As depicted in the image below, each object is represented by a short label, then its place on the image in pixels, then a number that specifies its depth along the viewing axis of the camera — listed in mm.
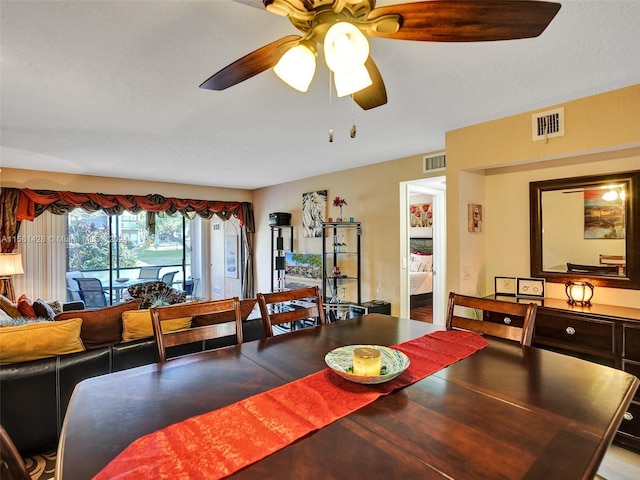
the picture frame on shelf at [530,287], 2762
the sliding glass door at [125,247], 5616
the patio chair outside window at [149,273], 6434
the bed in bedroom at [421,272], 6238
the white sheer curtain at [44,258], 4887
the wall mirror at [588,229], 2469
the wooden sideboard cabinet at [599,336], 2092
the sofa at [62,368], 2002
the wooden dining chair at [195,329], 1558
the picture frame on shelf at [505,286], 2923
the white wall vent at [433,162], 3752
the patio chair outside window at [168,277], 6589
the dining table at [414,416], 800
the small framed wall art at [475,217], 3090
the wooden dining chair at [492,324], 1649
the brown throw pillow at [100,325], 2299
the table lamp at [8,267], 3959
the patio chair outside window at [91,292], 5391
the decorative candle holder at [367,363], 1231
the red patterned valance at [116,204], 4623
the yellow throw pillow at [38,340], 2006
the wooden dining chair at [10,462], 643
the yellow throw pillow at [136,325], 2402
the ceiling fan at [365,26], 1064
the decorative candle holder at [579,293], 2587
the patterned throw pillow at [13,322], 2307
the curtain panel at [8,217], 4445
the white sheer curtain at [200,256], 7395
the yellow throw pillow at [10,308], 3178
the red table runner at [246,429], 794
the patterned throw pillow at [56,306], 3899
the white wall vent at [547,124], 2430
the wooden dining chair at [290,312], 1889
